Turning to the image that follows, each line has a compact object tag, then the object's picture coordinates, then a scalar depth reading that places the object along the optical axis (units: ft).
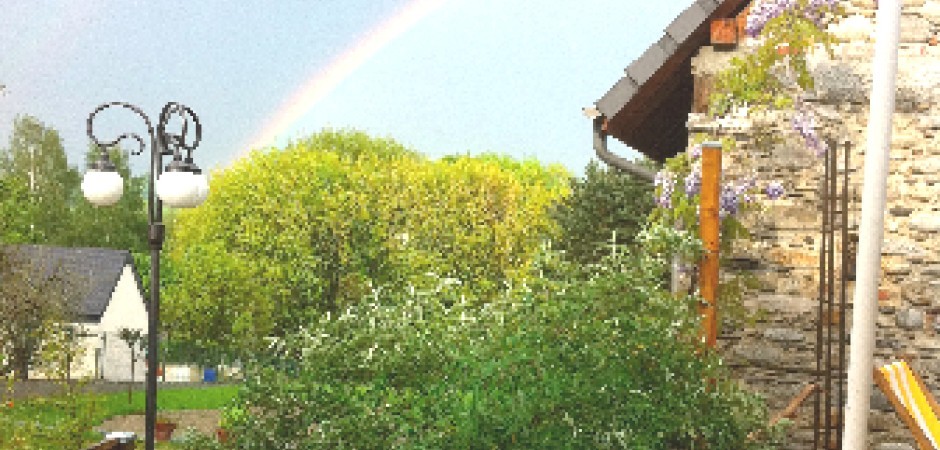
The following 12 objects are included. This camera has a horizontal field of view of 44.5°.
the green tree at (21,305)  54.03
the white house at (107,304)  127.54
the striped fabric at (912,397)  19.07
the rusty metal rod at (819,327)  21.21
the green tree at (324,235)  98.17
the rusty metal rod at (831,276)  20.99
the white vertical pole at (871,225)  13.50
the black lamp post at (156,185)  27.12
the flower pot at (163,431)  70.59
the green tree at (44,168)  155.94
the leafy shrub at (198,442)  22.21
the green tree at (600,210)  70.90
